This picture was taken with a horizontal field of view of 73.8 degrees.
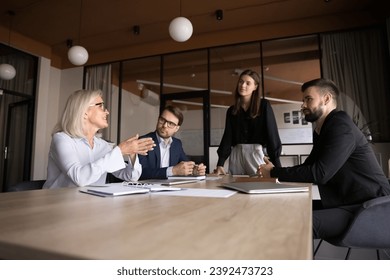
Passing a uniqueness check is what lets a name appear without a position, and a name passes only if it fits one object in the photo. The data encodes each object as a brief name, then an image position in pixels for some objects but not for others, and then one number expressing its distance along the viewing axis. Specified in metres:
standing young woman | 2.00
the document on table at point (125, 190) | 0.80
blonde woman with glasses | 1.28
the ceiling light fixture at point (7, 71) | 4.03
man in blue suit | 2.09
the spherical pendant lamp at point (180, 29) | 3.14
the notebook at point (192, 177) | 1.55
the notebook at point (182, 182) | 1.24
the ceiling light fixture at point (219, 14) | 4.27
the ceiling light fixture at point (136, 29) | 4.81
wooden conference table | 0.30
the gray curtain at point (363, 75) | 3.95
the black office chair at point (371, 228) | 1.13
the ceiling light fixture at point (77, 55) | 3.70
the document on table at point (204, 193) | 0.81
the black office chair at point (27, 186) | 1.26
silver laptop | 0.85
